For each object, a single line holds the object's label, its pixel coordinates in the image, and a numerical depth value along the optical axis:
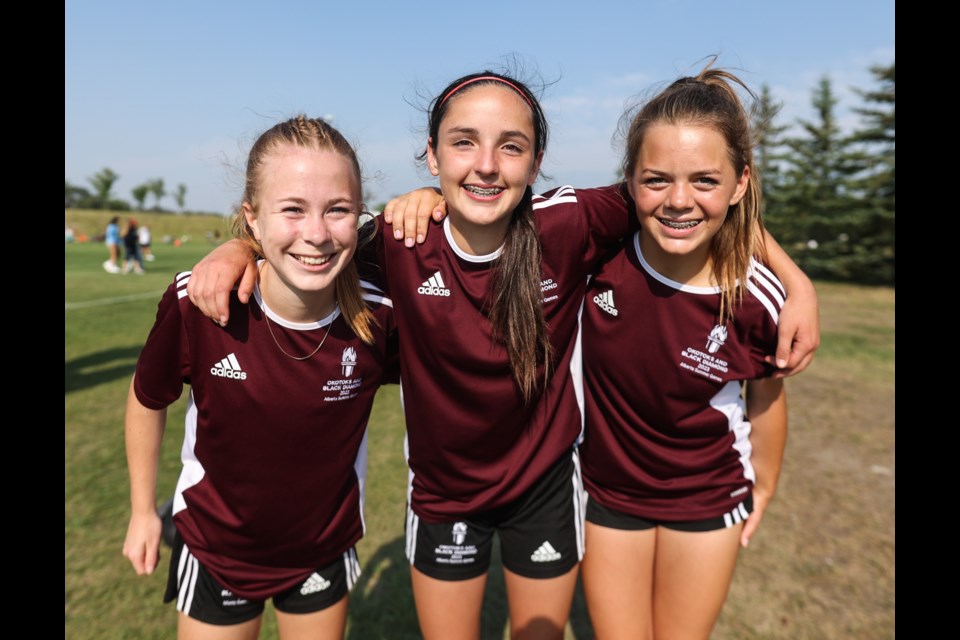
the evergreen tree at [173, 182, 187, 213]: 76.50
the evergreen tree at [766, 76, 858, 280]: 25.81
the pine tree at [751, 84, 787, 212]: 31.77
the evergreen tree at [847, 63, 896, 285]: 24.09
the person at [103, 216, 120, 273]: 20.58
